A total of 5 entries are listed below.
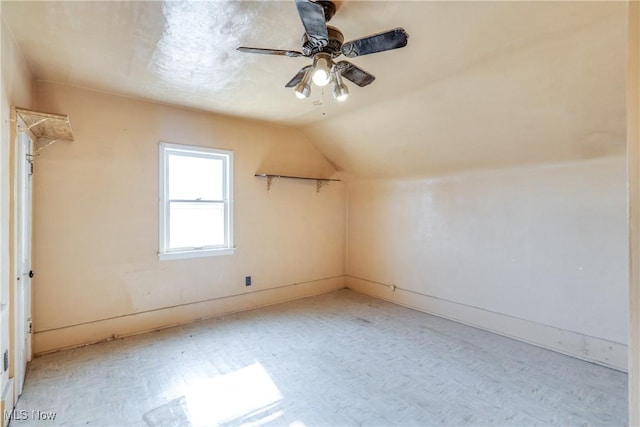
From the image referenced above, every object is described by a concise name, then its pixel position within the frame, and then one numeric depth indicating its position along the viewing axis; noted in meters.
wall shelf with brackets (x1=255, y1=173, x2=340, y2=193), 4.34
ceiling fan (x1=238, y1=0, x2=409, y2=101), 1.64
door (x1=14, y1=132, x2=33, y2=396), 2.23
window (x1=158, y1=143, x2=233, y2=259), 3.62
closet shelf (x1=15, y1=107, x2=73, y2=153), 2.21
